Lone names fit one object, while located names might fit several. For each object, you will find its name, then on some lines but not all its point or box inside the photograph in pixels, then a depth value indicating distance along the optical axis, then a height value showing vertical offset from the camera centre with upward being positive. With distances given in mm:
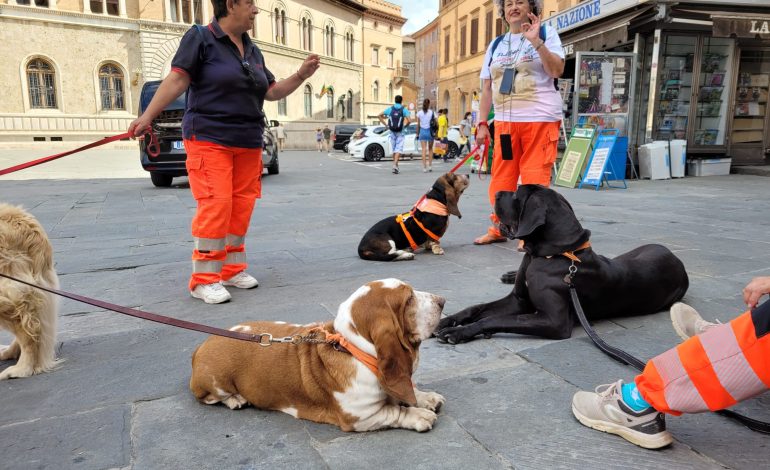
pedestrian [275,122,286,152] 35094 +391
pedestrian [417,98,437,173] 15336 +535
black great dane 2875 -814
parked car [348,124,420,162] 21875 -152
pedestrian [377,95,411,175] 14820 +498
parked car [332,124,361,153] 32125 +458
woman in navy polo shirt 3423 +168
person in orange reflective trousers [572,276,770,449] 1556 -755
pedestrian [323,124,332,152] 36675 +337
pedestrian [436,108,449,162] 20594 +555
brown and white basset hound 1918 -880
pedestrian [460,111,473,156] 21455 +599
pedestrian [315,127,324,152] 34875 +276
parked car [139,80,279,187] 10445 +49
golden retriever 2394 -690
